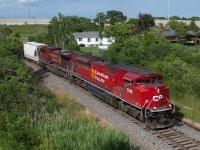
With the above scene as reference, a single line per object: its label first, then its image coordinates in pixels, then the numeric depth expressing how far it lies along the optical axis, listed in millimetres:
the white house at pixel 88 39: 91938
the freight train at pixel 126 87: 18547
